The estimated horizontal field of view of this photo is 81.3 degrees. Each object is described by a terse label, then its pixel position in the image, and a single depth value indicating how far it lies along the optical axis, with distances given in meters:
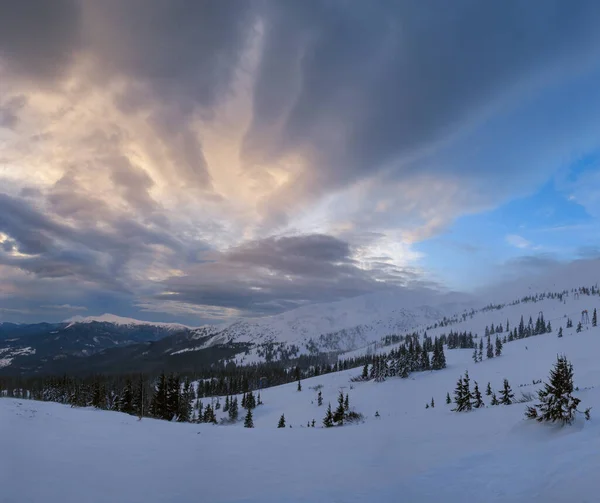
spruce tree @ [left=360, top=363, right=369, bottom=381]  122.12
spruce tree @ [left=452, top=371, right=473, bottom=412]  32.59
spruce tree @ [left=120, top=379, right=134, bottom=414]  52.70
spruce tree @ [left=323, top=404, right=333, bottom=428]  43.80
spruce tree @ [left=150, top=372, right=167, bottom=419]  51.50
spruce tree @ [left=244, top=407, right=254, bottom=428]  68.38
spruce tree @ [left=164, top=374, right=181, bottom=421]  50.94
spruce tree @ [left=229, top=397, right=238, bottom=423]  94.53
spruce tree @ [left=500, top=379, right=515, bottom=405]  37.58
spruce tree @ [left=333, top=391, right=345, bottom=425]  46.41
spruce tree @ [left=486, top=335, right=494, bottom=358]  132.88
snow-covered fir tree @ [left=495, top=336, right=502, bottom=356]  135.04
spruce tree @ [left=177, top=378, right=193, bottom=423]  51.78
